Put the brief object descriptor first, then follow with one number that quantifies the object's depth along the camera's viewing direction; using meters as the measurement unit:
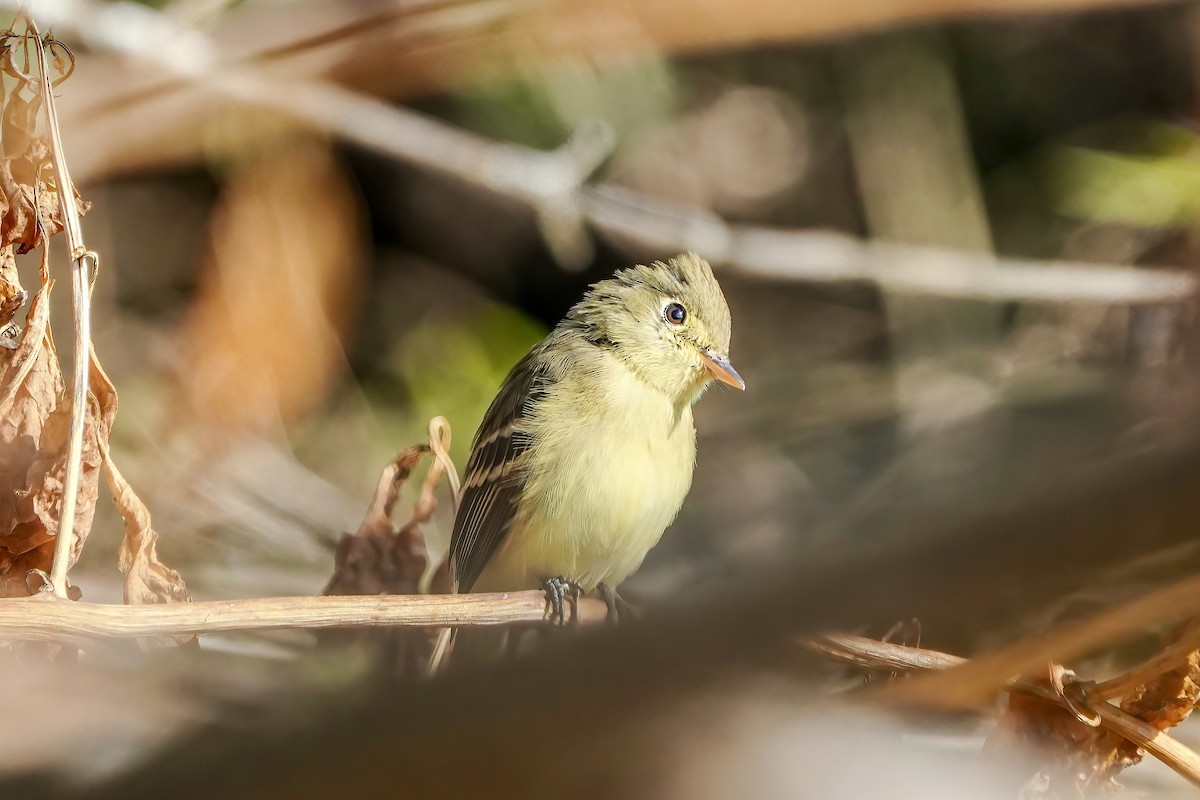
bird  4.85
